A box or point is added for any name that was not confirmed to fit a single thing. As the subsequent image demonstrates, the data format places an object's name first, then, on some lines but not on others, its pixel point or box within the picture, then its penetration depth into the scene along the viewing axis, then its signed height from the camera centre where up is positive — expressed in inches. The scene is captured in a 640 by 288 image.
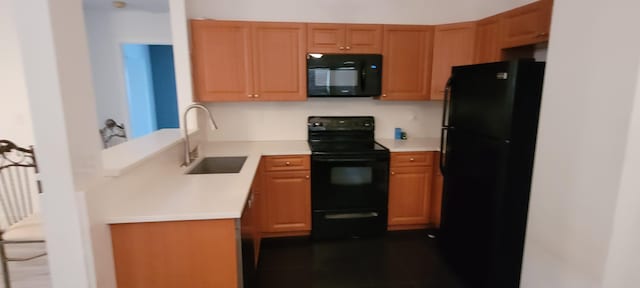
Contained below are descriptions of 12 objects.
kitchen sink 104.4 -23.4
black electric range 115.3 -35.0
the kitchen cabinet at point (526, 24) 90.3 +21.5
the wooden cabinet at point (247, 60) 116.5 +12.6
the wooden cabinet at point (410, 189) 120.6 -35.5
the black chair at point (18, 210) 77.9 -33.8
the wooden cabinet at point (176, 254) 59.7 -30.2
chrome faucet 96.0 -17.5
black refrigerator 73.7 -17.9
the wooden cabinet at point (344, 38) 119.6 +21.3
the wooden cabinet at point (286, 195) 115.3 -36.3
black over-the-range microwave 120.3 +7.9
